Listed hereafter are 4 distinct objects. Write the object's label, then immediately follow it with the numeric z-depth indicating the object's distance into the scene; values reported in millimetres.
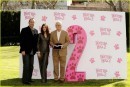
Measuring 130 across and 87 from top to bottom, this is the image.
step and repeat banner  11703
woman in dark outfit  11055
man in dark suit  10844
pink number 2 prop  11625
